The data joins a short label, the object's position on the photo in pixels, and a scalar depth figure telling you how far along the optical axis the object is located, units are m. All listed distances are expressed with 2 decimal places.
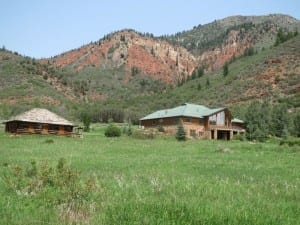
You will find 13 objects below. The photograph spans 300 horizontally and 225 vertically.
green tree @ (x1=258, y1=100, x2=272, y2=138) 67.40
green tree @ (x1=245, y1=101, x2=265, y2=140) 61.19
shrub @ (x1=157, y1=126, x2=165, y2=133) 76.56
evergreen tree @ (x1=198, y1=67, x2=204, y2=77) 170.05
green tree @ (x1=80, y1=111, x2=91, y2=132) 73.81
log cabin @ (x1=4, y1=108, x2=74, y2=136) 59.94
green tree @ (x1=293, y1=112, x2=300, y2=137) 64.12
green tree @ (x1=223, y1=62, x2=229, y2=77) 137.93
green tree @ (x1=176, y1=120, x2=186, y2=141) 56.09
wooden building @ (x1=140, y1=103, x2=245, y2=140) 74.94
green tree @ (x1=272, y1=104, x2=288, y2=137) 67.11
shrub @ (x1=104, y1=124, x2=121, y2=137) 56.52
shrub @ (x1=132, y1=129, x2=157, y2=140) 55.05
